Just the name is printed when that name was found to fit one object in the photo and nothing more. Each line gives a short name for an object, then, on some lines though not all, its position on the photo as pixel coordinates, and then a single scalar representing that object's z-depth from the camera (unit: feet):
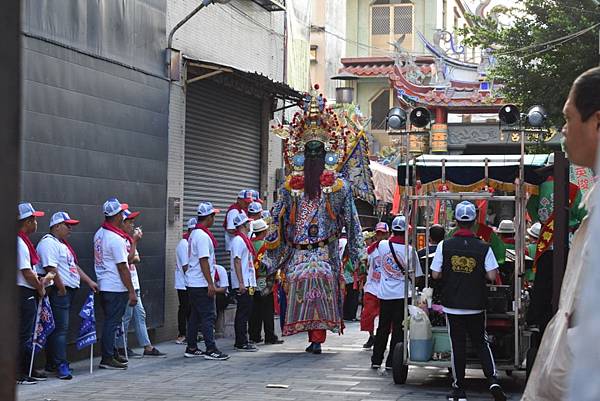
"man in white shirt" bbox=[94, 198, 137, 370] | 40.88
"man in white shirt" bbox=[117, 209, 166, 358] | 43.19
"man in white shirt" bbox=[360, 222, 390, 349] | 45.50
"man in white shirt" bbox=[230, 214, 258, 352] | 48.47
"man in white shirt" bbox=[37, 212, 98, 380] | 37.14
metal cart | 36.27
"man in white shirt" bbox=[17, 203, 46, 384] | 35.47
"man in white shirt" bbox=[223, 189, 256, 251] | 53.83
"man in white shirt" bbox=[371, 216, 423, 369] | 41.86
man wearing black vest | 34.14
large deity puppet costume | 48.39
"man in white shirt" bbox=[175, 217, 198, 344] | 47.93
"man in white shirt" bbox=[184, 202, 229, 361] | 44.83
